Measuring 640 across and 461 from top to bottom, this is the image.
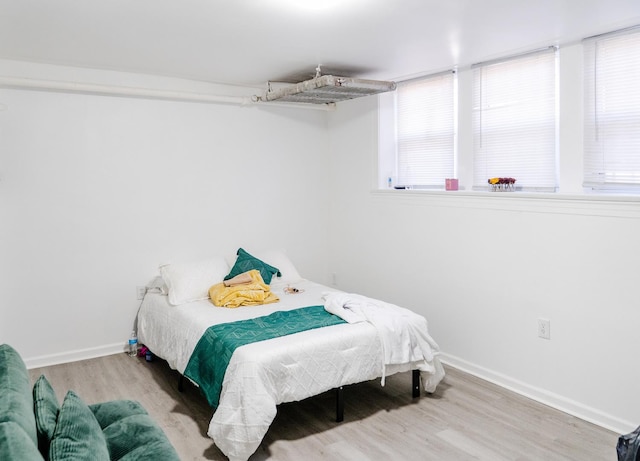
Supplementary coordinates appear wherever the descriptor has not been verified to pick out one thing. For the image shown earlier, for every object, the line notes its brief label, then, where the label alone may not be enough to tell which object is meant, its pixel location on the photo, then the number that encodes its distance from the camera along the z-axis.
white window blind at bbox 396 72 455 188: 4.43
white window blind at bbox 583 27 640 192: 3.18
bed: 2.88
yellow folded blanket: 4.00
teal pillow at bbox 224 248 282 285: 4.52
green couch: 1.56
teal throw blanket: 3.13
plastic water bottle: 4.55
